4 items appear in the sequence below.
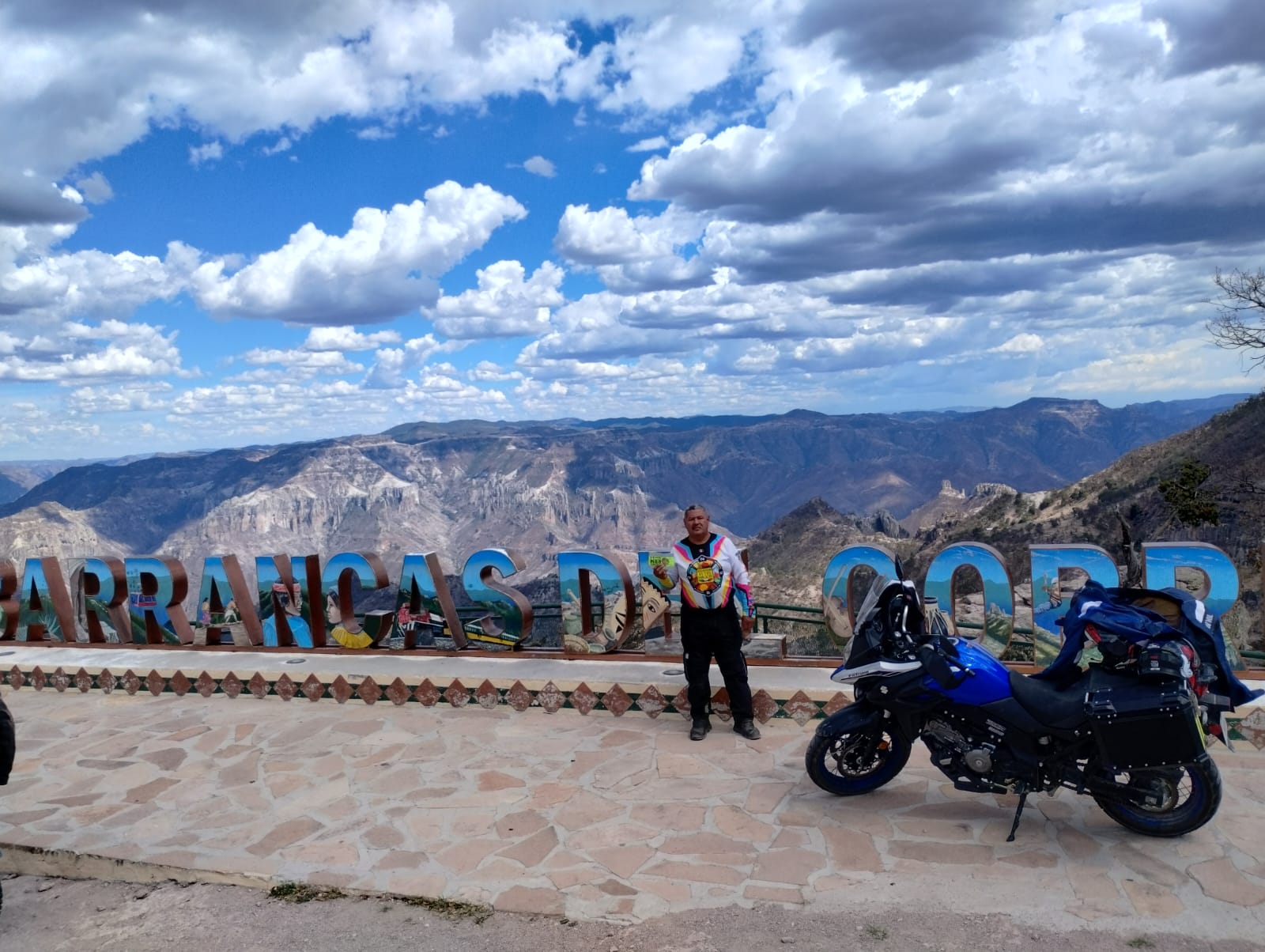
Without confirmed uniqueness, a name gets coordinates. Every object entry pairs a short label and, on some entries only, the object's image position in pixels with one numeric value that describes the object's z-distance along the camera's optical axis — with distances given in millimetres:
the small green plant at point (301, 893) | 4746
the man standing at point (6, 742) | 4383
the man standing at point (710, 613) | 6676
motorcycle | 4582
